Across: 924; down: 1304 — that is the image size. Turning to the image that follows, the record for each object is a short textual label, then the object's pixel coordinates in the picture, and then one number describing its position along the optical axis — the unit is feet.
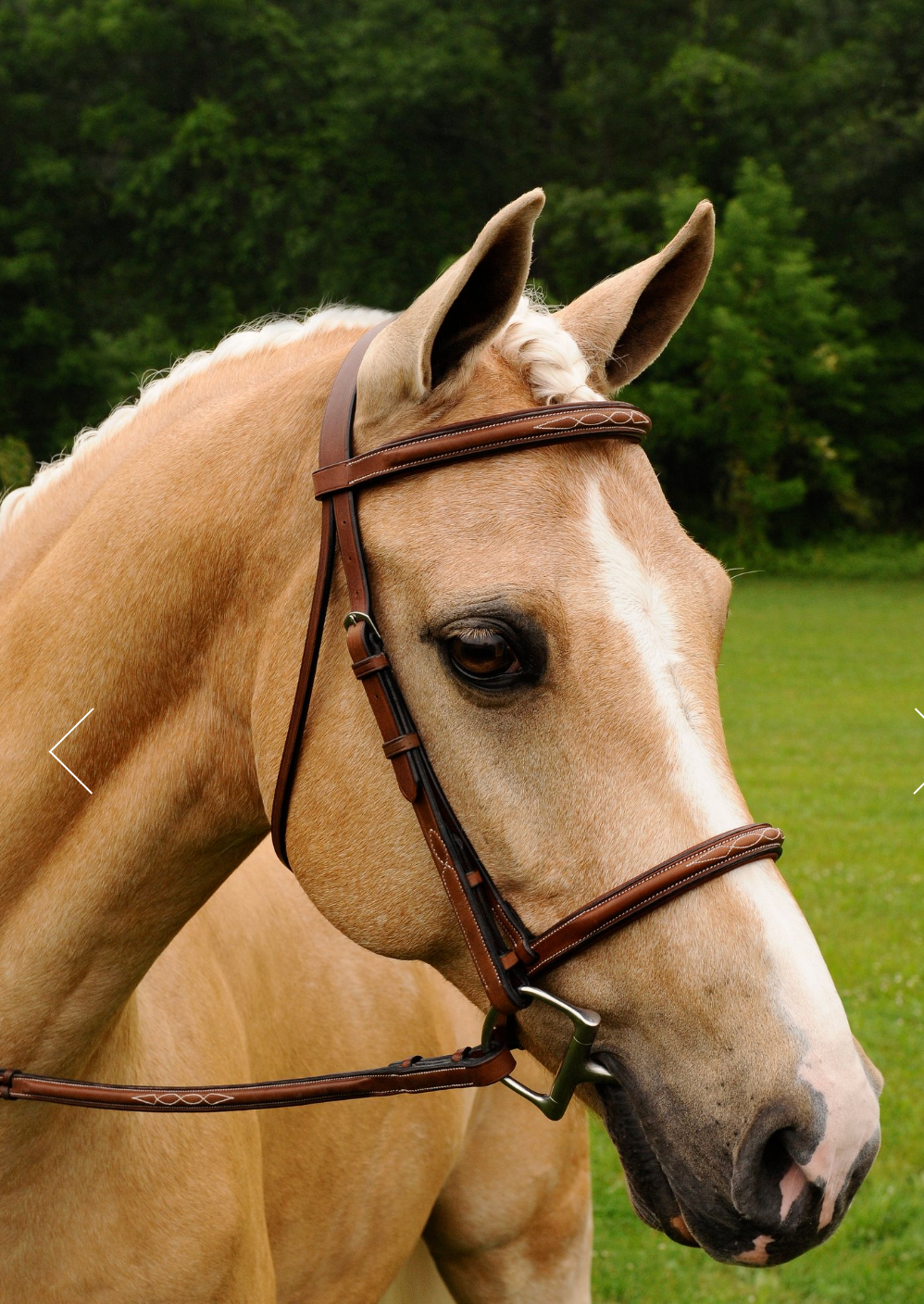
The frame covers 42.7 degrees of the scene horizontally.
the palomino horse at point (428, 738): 5.48
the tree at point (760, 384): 109.19
